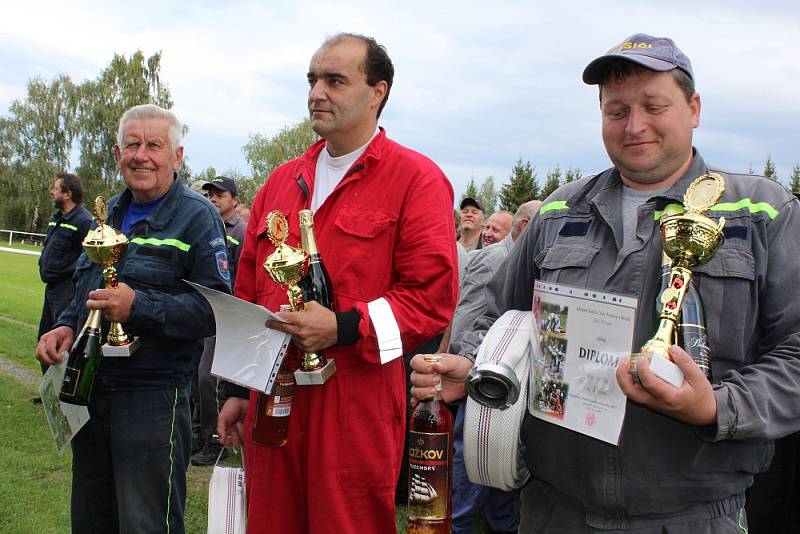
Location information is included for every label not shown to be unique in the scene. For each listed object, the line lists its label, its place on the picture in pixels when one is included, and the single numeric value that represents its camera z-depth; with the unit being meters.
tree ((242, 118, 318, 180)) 60.25
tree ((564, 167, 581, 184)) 59.20
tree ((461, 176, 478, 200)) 68.15
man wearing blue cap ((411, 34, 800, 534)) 1.69
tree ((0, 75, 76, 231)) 49.00
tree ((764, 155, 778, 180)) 43.53
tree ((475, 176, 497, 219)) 78.94
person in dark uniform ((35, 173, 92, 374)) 7.10
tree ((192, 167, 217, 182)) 66.47
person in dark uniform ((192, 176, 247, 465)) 6.55
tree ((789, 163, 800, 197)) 43.41
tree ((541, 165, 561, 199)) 56.31
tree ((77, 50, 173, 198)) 46.28
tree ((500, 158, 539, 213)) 55.31
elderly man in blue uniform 3.23
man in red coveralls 2.52
